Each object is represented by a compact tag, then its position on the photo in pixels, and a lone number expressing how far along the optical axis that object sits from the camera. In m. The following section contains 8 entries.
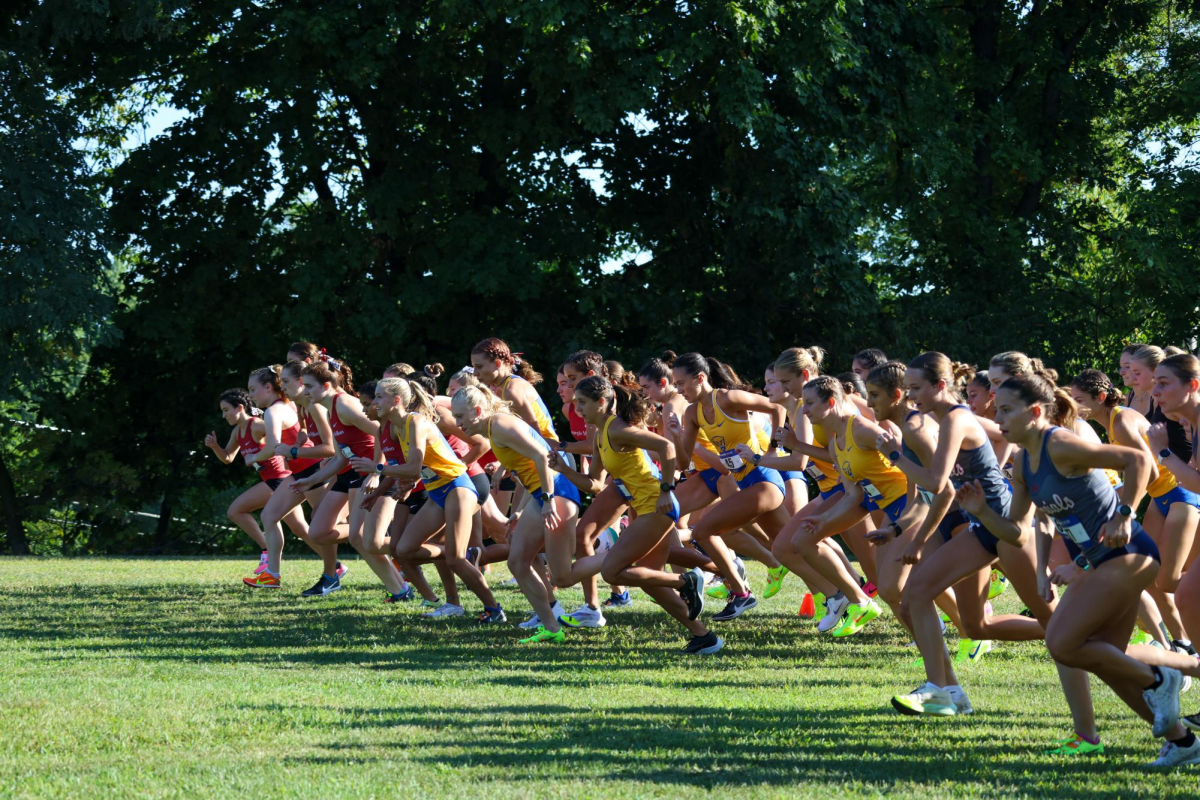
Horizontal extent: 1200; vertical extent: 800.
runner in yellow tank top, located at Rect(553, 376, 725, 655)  18.22
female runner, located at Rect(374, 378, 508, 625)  20.87
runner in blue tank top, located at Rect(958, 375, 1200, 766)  11.54
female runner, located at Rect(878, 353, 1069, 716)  13.86
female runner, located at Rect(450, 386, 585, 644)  19.14
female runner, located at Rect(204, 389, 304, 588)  26.95
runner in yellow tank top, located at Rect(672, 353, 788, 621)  20.61
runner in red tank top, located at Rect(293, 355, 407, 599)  23.48
